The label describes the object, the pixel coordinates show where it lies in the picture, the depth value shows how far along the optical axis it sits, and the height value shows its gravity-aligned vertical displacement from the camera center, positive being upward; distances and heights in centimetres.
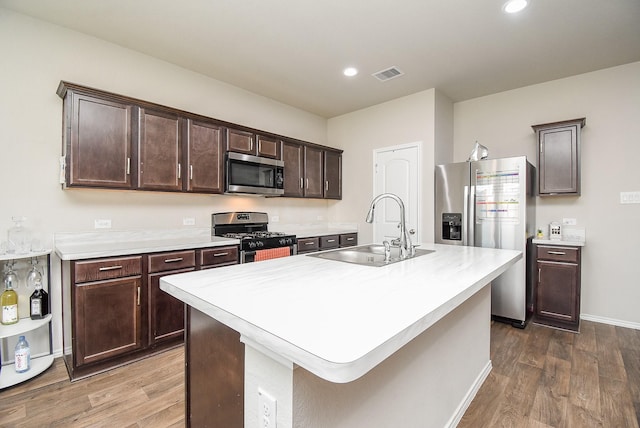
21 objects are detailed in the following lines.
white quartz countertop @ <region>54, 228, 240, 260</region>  221 -28
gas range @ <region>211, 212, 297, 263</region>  306 -26
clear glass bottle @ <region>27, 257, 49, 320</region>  226 -67
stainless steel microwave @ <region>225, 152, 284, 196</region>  324 +43
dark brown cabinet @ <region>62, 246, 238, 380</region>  211 -76
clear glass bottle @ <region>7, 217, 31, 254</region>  225 -20
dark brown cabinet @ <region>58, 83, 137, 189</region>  230 +57
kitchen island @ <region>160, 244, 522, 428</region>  71 -30
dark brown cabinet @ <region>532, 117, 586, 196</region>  315 +59
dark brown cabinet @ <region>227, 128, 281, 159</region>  329 +79
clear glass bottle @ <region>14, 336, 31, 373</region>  212 -104
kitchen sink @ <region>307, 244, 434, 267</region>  198 -29
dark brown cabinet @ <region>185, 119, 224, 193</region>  296 +56
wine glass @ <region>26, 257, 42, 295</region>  228 -51
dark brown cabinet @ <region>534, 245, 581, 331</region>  297 -77
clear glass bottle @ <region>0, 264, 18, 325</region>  217 -65
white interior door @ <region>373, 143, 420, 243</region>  391 +36
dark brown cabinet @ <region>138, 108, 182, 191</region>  263 +55
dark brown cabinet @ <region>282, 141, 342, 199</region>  396 +58
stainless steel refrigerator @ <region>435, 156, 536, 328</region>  307 -3
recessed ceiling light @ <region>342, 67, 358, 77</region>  325 +155
